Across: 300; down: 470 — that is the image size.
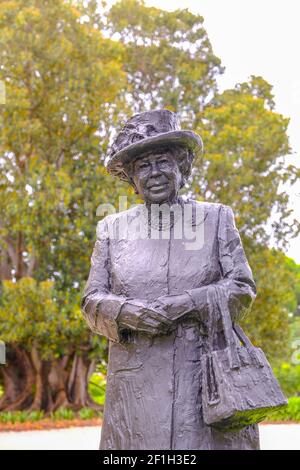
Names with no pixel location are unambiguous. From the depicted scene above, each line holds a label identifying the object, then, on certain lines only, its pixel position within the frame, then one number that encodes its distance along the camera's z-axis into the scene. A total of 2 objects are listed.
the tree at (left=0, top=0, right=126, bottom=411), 11.69
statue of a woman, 2.79
